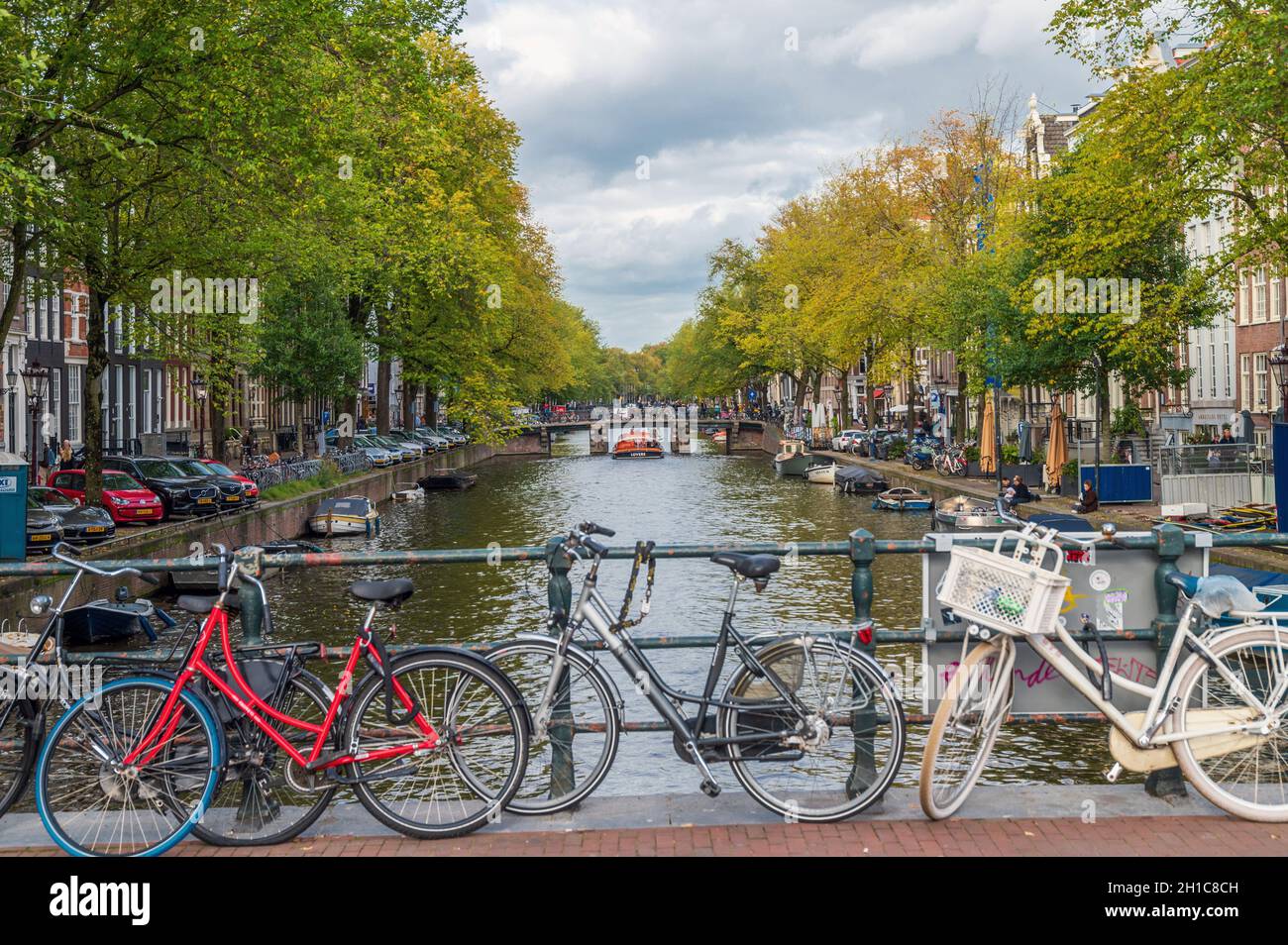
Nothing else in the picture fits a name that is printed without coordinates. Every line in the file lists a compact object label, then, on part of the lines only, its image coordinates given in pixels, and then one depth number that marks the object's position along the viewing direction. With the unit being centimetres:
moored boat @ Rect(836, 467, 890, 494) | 5291
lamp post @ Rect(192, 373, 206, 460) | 4854
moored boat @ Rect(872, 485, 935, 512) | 4472
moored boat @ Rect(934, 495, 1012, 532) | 3456
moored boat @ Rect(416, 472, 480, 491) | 5816
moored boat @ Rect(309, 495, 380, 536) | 3850
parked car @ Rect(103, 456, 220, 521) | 3244
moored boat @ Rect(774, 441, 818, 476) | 6475
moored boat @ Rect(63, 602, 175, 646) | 1958
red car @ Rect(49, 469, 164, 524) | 2981
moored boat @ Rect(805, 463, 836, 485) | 5838
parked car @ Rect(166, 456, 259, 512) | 3359
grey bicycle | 597
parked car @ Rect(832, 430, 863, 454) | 7219
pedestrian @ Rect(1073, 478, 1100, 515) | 3372
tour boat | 9081
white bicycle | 574
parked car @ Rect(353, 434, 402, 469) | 5597
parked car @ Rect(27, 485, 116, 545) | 2561
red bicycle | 569
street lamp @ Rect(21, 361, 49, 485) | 3541
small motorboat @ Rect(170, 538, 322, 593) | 2581
